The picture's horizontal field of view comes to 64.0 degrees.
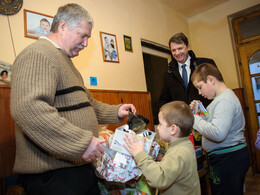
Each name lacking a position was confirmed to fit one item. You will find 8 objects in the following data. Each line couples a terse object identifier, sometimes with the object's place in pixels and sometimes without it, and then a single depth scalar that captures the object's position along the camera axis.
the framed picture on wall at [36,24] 1.88
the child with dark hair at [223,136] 1.49
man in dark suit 2.26
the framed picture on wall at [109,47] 2.55
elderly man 0.84
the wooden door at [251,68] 3.77
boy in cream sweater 1.10
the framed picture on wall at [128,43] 2.89
